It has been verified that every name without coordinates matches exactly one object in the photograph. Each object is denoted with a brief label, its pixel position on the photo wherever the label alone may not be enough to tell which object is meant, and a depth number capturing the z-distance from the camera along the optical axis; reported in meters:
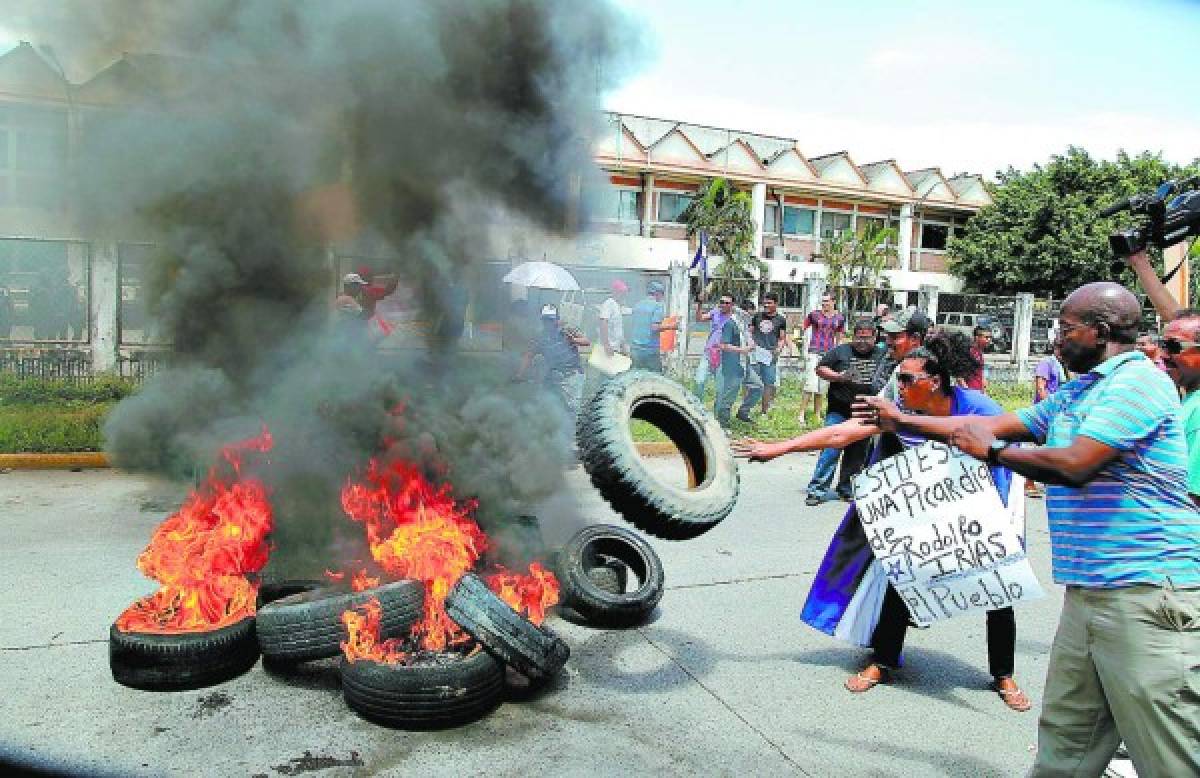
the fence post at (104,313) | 12.64
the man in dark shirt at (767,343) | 14.11
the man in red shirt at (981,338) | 11.55
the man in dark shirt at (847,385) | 9.22
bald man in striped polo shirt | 2.87
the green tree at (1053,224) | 35.03
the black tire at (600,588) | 5.53
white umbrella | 8.55
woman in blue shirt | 4.43
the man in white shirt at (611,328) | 12.41
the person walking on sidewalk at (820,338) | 14.44
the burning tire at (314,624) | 4.41
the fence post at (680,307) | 18.12
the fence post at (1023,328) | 23.66
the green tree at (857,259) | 32.78
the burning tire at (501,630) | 4.27
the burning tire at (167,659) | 4.38
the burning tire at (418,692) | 4.07
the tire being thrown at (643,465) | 4.38
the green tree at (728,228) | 31.39
